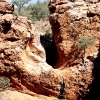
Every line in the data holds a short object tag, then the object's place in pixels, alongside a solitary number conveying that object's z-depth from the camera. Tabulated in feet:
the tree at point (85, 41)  70.38
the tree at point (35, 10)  154.99
